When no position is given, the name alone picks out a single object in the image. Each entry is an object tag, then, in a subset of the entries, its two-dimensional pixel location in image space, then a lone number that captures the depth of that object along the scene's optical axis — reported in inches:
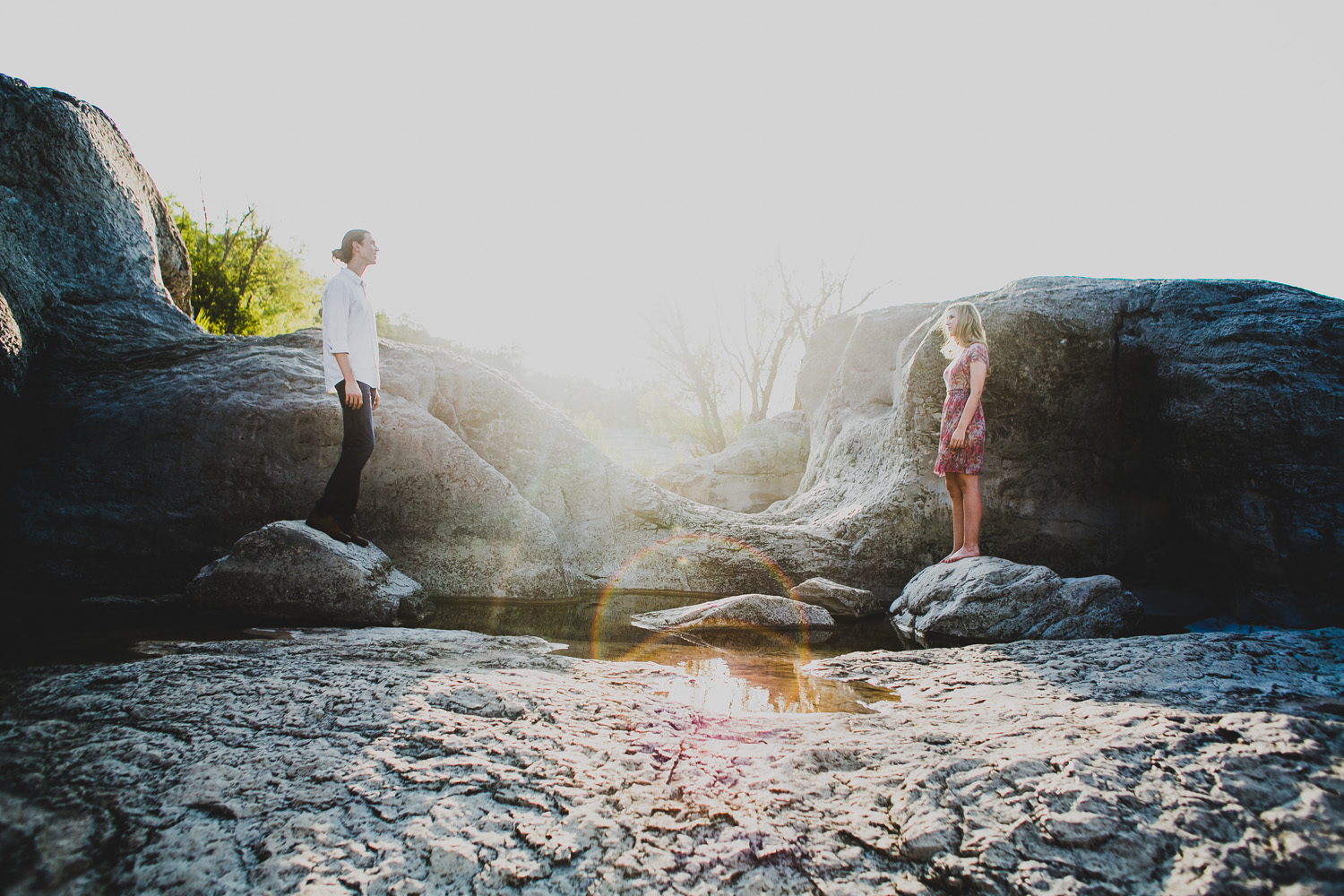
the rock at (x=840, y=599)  197.6
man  171.2
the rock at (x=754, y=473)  550.0
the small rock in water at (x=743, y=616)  168.1
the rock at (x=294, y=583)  158.7
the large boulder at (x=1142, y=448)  184.9
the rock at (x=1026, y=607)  155.7
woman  201.0
